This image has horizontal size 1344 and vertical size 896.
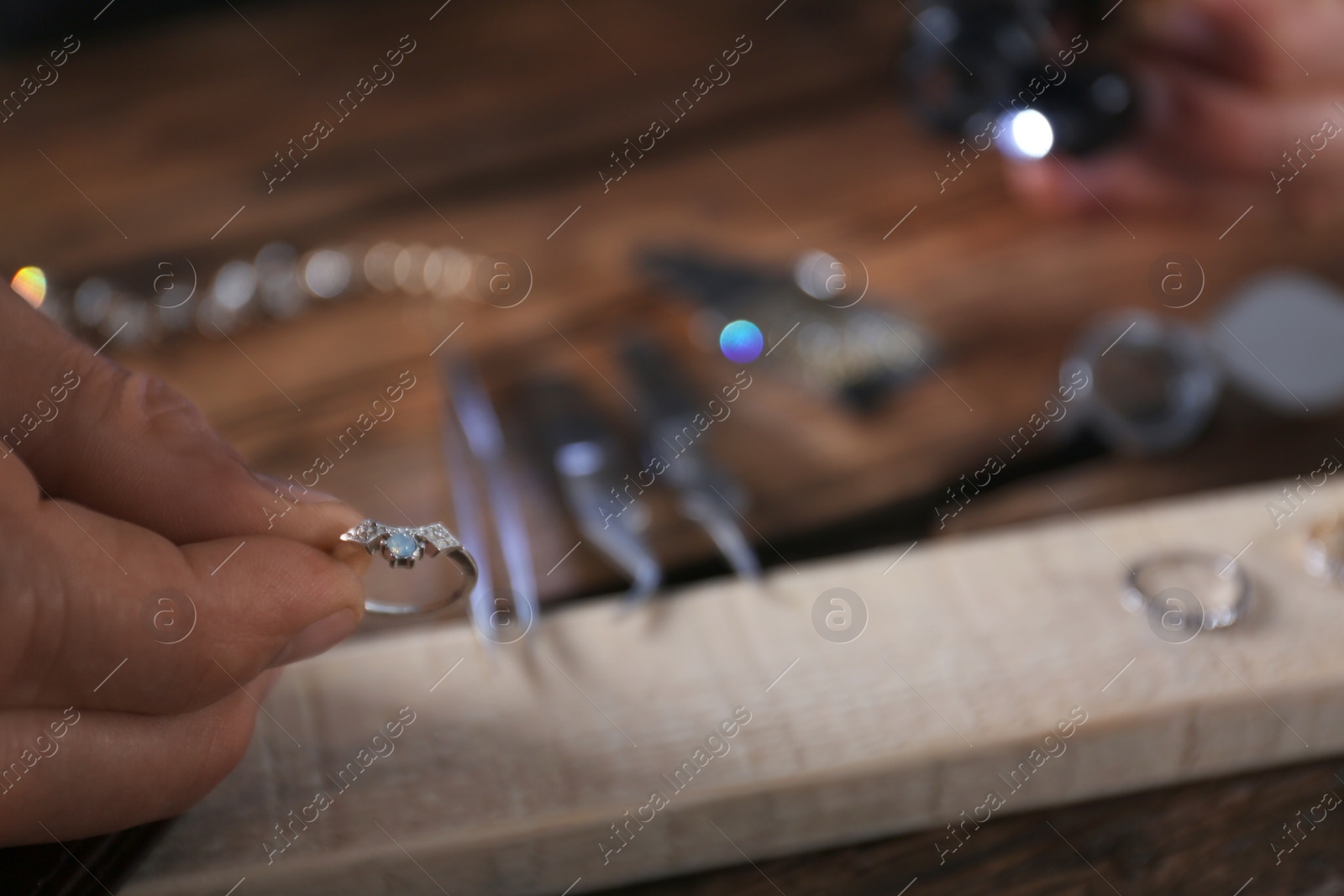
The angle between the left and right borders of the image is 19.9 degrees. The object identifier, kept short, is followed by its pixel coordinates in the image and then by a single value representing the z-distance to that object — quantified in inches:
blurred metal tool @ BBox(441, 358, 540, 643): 23.6
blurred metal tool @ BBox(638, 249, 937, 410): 26.7
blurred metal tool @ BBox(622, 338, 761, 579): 25.1
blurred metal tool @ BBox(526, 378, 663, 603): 24.8
